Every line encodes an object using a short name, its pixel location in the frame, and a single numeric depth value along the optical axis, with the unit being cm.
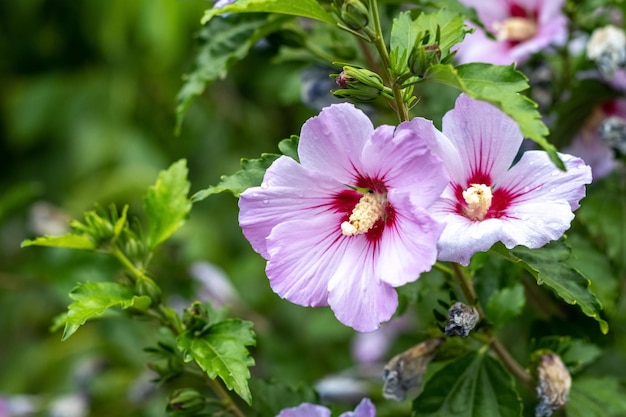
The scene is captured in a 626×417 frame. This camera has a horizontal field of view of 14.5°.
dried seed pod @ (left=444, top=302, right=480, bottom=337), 91
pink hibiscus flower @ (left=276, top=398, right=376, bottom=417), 90
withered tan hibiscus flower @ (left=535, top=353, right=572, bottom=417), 93
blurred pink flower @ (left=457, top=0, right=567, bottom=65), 102
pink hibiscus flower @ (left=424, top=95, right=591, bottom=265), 88
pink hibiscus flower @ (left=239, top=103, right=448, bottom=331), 87
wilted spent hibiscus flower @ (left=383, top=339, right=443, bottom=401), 94
